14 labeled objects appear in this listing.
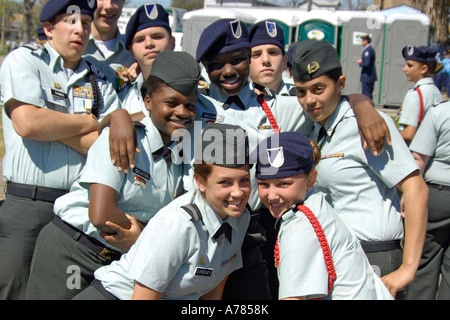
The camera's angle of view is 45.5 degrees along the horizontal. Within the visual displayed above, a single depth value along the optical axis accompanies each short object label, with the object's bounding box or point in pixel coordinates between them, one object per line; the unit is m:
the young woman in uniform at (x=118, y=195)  2.73
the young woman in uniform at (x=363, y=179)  2.83
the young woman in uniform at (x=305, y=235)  2.43
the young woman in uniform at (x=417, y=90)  5.62
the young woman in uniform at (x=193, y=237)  2.52
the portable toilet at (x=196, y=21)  17.47
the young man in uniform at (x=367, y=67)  15.55
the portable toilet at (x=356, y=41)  17.44
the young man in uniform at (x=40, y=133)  3.08
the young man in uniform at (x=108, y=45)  3.96
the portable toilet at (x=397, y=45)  16.95
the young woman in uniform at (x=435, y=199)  4.55
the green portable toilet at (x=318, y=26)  17.56
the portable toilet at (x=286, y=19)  17.94
